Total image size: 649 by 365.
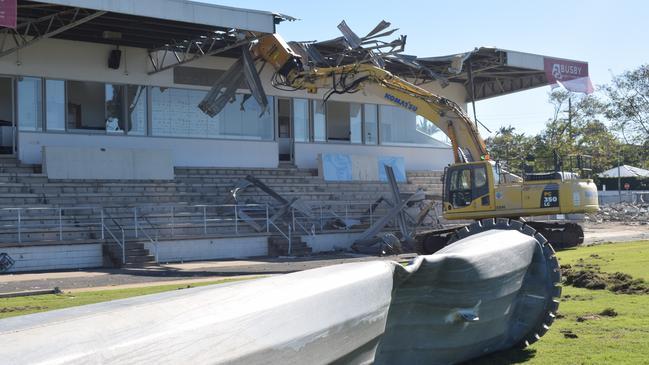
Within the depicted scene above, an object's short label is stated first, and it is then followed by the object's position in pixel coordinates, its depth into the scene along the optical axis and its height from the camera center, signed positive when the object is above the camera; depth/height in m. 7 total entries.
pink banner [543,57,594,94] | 35.69 +5.20
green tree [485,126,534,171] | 70.50 +3.83
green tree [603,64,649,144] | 60.56 +6.26
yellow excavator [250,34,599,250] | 22.30 +0.03
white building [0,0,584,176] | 24.66 +3.56
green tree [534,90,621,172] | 67.06 +4.47
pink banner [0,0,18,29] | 20.41 +4.82
